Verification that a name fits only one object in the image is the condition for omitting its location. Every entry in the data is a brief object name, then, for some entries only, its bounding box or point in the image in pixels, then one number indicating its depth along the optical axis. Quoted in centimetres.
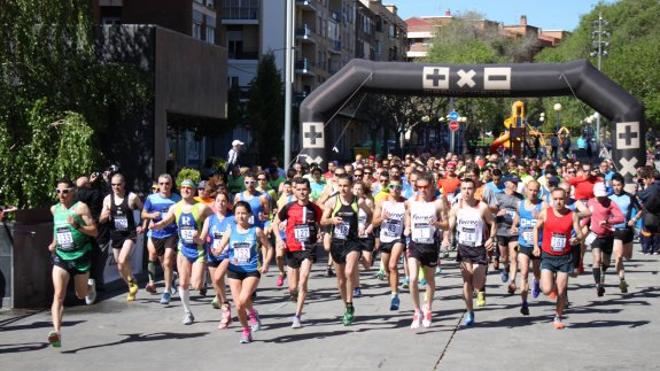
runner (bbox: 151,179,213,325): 1302
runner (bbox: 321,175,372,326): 1275
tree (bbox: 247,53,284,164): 4906
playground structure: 5105
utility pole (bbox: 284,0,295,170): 2775
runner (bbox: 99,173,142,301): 1474
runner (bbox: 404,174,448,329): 1240
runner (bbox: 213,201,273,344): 1138
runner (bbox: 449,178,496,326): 1268
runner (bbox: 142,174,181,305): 1442
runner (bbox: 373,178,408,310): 1441
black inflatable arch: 2647
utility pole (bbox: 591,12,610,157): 6285
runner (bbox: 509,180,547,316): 1367
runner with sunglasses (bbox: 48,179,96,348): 1144
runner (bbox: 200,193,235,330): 1203
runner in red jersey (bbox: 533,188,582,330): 1244
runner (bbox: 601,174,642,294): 1586
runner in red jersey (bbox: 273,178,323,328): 1275
